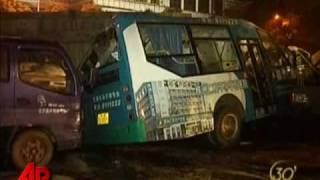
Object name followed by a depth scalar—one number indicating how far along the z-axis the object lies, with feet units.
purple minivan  34.40
